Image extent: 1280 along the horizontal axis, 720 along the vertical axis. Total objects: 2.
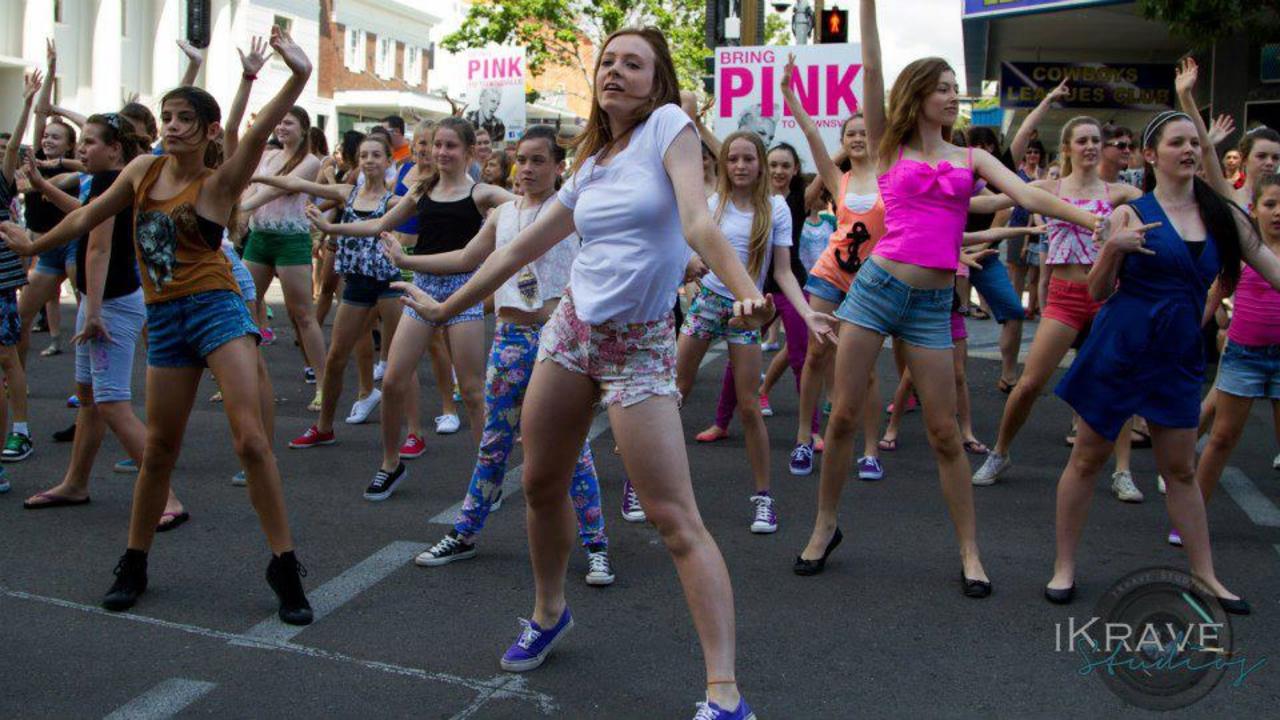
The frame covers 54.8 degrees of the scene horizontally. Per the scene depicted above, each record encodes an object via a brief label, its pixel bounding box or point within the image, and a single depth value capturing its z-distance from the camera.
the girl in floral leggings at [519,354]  5.16
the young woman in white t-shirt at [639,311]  3.42
